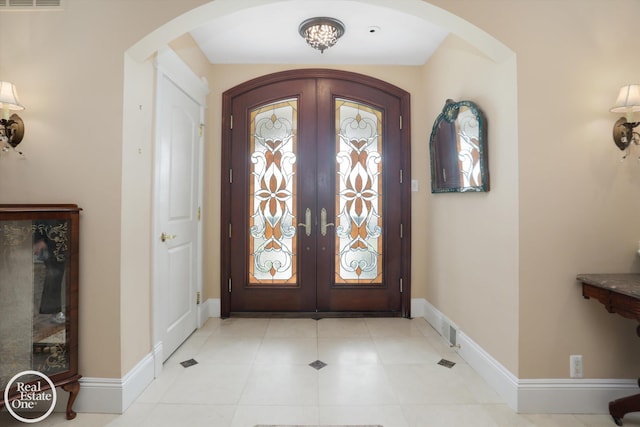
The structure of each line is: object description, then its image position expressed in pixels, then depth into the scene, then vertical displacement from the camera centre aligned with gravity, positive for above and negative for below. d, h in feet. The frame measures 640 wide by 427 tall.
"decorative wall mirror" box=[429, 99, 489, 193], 7.64 +1.74
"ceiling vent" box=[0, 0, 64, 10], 6.51 +4.13
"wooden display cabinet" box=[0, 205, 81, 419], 5.79 -1.37
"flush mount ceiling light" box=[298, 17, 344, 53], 9.09 +5.10
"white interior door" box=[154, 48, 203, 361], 8.14 +0.08
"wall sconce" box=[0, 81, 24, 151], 5.95 +1.83
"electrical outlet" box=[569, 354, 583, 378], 6.50 -2.87
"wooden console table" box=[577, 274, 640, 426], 5.33 -1.34
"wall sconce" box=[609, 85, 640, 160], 5.95 +1.83
